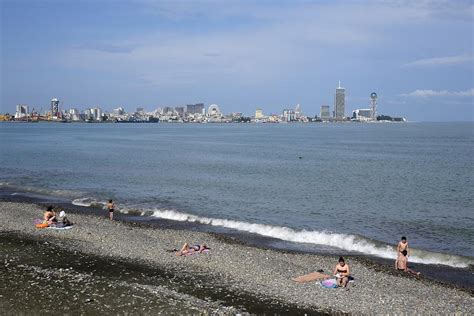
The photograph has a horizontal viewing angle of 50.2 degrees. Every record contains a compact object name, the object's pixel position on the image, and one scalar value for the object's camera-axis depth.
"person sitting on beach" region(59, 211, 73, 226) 28.25
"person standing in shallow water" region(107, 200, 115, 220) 33.00
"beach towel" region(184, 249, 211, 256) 22.66
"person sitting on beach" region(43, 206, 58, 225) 28.14
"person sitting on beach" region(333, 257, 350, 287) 18.58
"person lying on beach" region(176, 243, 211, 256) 22.67
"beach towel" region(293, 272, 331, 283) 19.02
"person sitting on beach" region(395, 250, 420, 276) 21.73
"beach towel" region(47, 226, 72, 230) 27.69
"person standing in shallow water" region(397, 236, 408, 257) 21.92
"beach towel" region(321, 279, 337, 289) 18.39
